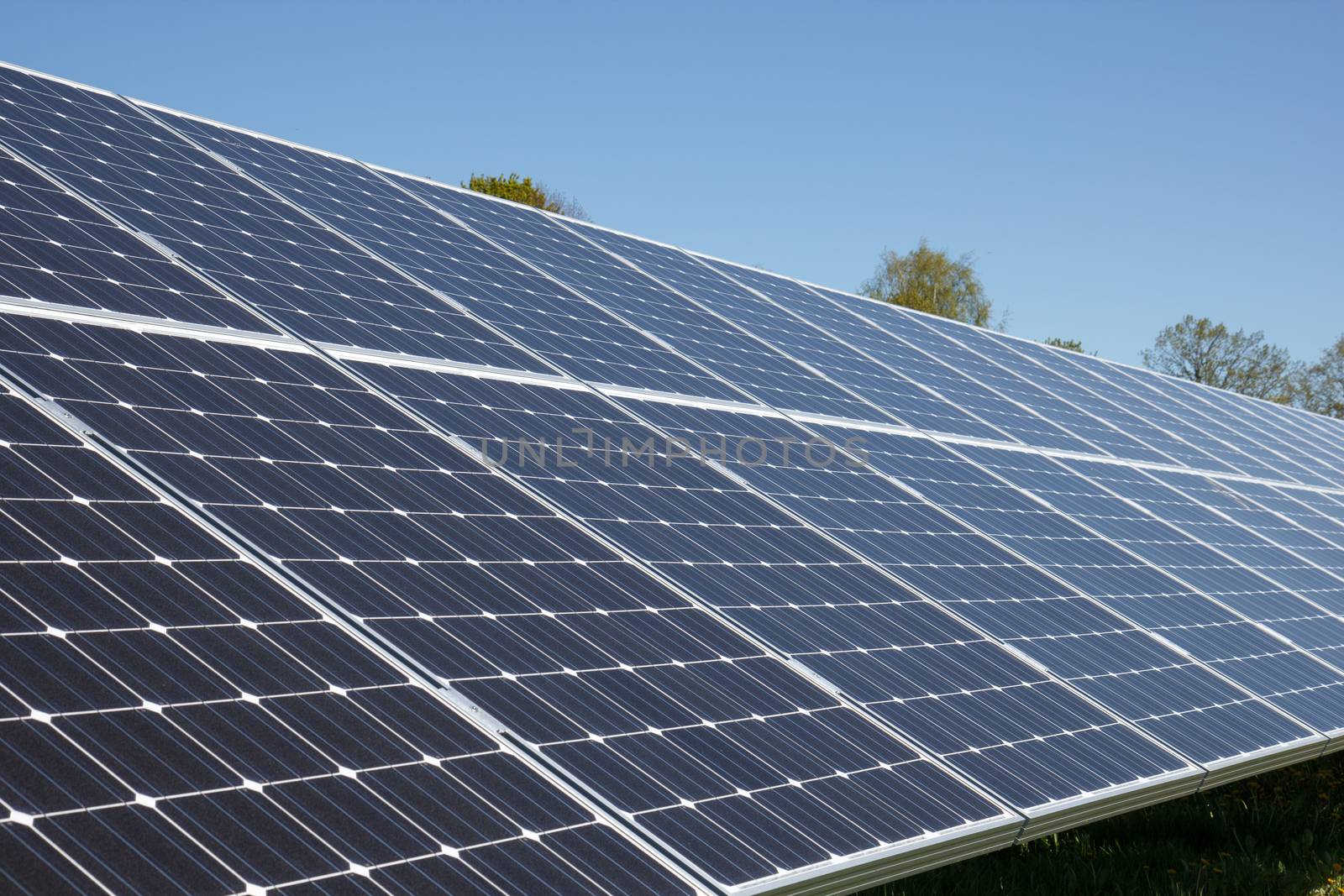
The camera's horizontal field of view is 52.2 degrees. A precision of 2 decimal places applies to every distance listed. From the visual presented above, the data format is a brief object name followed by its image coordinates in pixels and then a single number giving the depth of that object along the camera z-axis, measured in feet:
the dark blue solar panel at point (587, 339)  44.04
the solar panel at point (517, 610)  22.45
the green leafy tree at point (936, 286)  293.02
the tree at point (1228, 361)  294.25
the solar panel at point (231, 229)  37.01
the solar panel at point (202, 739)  15.76
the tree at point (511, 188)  205.87
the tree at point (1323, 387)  311.88
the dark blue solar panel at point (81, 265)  29.81
